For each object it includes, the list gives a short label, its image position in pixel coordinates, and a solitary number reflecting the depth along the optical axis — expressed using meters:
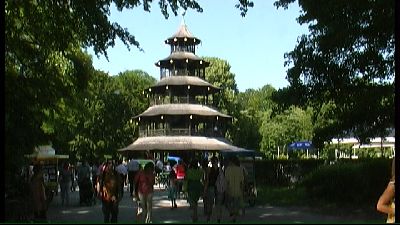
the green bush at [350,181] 24.52
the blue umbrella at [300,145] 53.11
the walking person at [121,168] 28.35
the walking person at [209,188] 18.39
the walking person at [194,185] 18.25
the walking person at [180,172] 26.56
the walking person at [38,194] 15.80
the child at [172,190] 23.92
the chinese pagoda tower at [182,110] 59.75
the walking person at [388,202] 8.71
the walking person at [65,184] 25.64
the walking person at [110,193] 14.88
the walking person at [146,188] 16.19
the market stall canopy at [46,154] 29.73
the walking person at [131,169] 30.97
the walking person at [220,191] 17.92
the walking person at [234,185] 17.19
